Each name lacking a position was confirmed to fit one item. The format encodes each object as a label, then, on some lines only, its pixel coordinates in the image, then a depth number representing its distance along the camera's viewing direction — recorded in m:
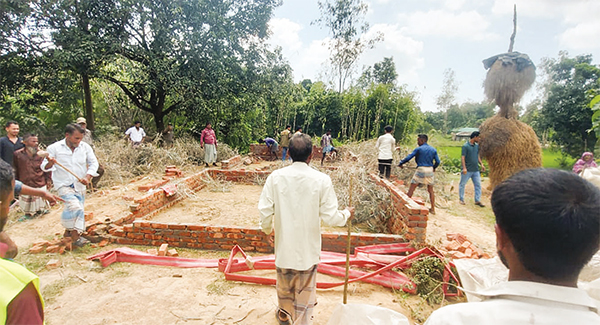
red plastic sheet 3.18
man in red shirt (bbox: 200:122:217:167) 9.78
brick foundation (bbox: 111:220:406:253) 3.97
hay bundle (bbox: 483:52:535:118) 4.55
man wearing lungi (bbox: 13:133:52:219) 4.92
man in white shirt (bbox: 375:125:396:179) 7.14
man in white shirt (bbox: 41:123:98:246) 3.88
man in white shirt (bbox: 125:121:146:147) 9.11
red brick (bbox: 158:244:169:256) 3.74
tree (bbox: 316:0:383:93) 18.52
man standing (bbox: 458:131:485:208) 6.59
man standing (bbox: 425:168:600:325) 0.74
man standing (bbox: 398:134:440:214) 5.64
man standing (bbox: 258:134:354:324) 2.21
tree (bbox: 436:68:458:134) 36.98
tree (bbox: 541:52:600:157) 15.03
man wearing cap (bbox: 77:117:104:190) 6.78
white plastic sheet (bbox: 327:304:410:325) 1.50
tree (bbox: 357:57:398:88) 25.42
